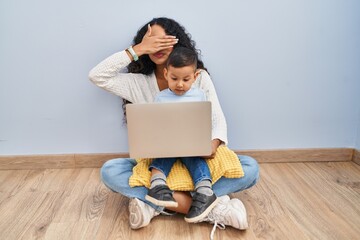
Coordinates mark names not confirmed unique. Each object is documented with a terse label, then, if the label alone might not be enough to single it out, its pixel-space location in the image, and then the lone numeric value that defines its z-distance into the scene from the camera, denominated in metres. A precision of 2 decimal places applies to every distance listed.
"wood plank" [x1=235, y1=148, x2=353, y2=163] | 1.61
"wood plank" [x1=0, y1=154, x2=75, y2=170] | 1.56
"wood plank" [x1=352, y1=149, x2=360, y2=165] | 1.59
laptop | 1.01
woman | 1.09
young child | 1.04
